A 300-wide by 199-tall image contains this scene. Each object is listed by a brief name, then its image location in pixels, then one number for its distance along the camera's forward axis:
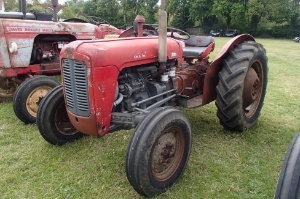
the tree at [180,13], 43.44
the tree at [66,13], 34.34
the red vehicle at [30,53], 3.66
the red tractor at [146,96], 2.09
